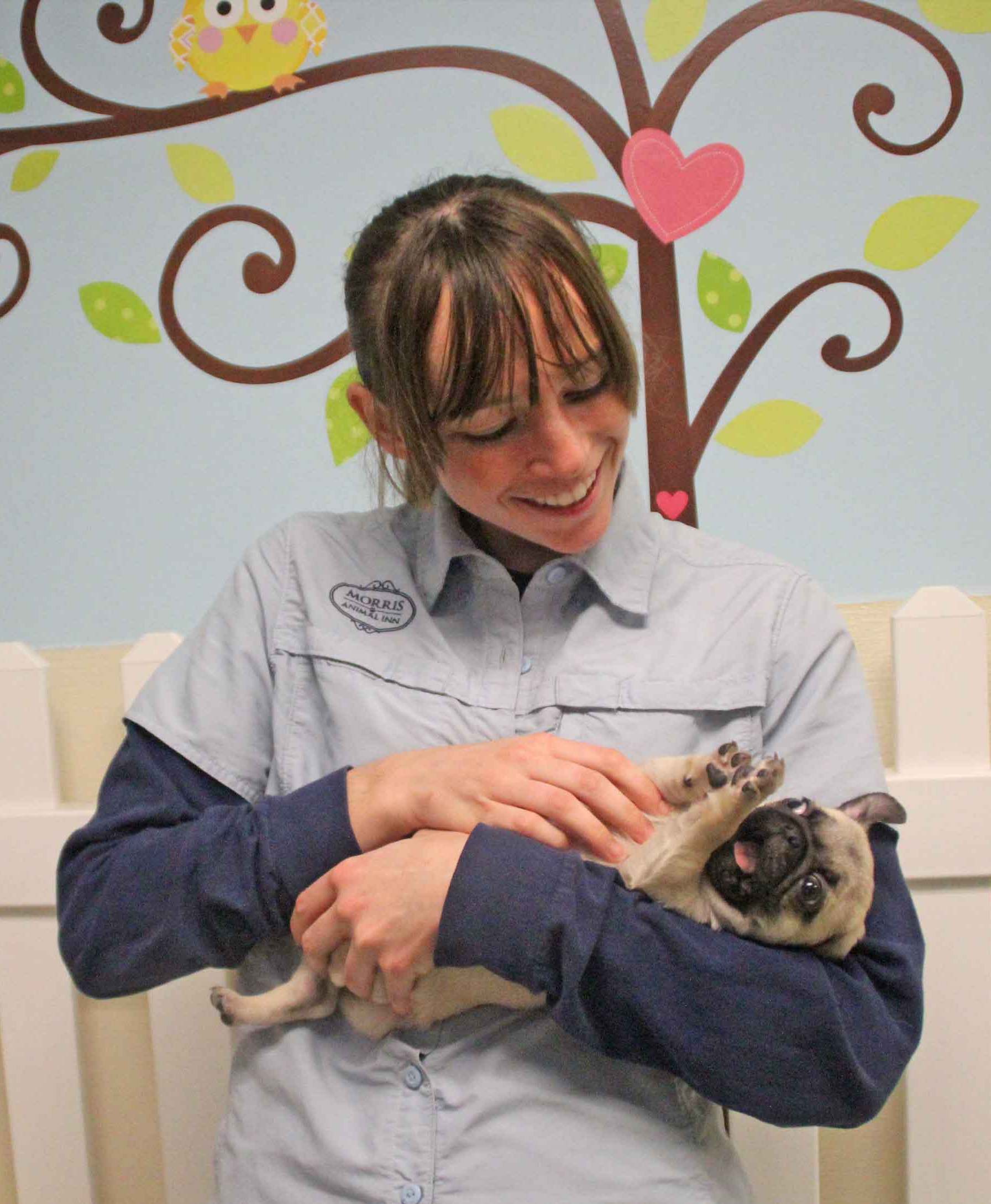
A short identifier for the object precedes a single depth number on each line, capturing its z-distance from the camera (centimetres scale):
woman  82
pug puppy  84
